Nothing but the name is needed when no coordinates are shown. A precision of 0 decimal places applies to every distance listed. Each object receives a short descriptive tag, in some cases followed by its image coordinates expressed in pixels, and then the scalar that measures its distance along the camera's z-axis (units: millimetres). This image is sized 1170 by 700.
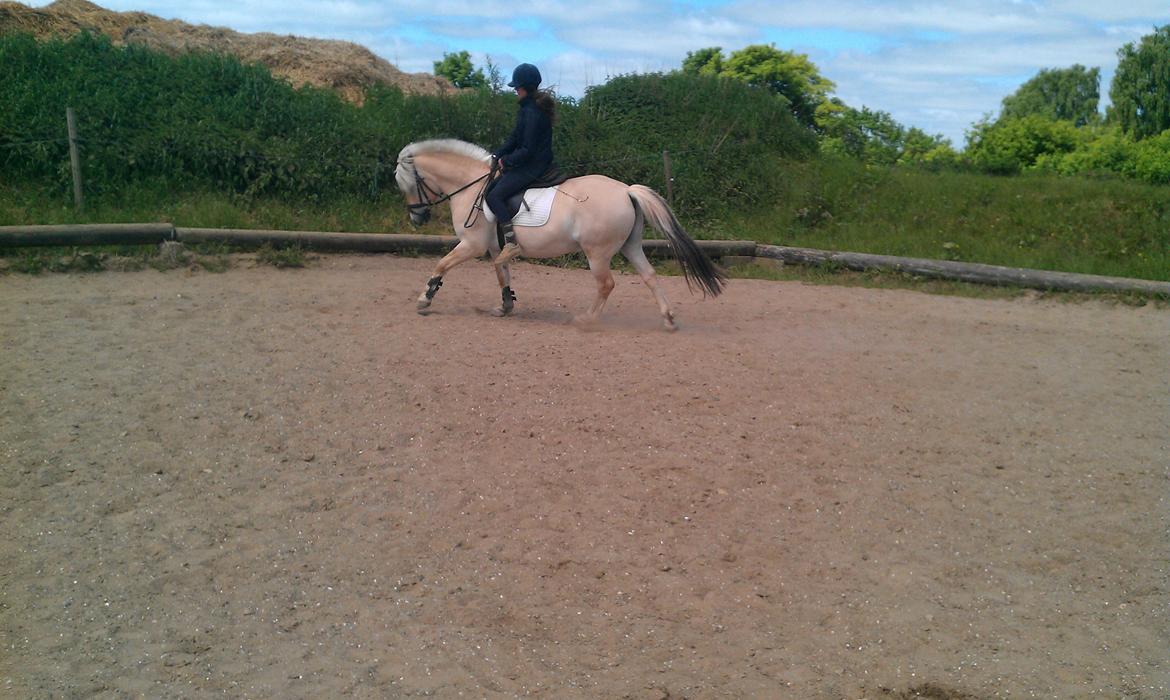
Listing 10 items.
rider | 8992
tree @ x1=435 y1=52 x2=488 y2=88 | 21859
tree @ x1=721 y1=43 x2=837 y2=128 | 23578
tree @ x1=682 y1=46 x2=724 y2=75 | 25391
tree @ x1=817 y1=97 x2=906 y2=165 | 21547
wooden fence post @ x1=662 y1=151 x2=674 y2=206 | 14555
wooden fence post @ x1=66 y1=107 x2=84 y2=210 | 11953
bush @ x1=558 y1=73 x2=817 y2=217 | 15773
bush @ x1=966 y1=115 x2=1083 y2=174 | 21859
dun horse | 8984
